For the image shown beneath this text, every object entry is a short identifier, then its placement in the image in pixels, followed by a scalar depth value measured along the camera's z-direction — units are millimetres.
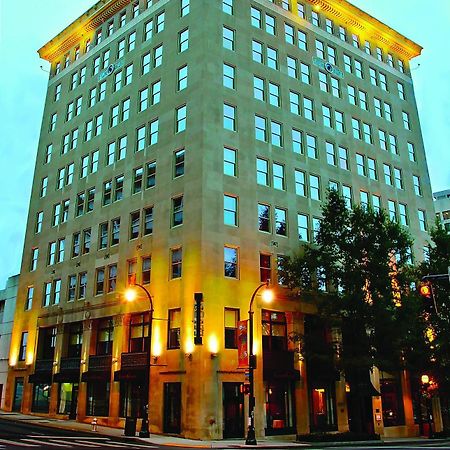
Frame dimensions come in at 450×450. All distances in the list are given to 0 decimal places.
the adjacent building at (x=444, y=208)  106125
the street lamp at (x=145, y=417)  31578
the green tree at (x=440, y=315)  39688
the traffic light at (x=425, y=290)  18141
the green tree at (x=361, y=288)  35188
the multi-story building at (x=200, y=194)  36562
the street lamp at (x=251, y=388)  29469
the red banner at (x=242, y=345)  32219
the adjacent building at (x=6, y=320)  54125
